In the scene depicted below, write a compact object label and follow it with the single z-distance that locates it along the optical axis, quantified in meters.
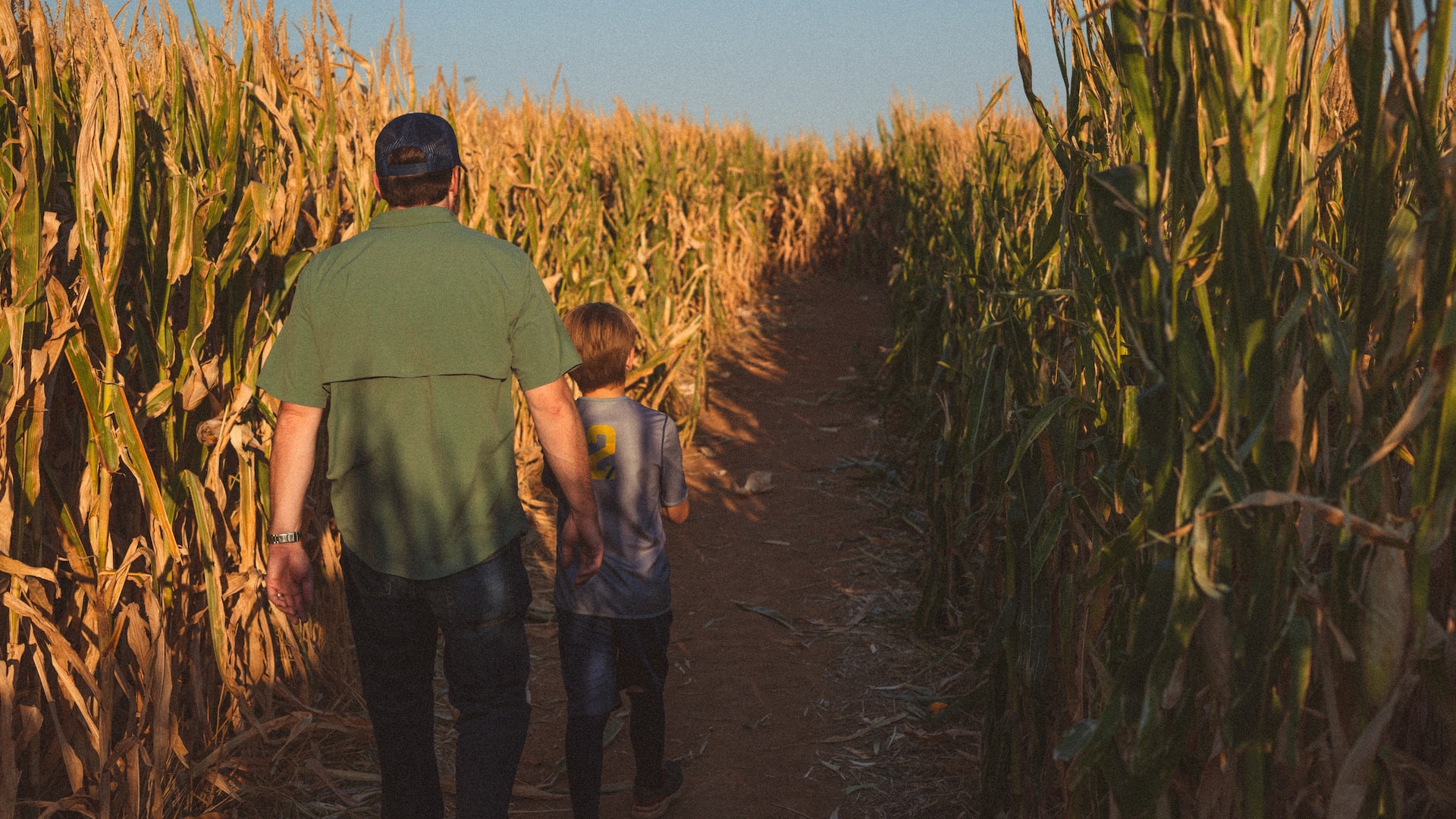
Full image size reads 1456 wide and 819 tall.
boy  2.69
